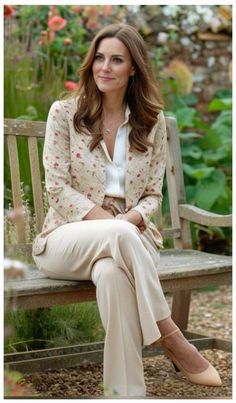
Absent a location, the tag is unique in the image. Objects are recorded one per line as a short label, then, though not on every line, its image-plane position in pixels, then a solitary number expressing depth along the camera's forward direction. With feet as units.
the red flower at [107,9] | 33.63
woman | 16.72
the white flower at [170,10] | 38.81
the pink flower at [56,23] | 30.48
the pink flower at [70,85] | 27.51
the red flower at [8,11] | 27.22
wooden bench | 18.04
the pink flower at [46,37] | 31.60
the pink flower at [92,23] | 34.62
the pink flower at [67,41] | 32.86
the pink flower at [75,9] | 34.04
